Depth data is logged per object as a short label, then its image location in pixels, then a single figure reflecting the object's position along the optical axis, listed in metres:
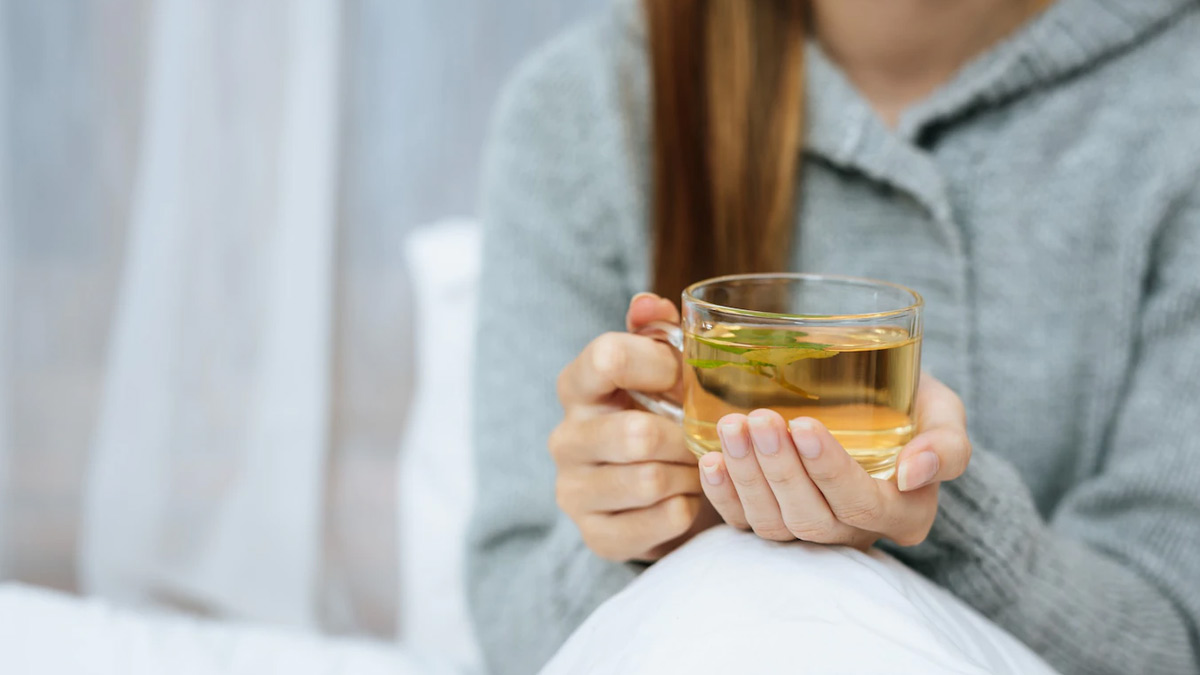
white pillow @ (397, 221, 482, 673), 1.31
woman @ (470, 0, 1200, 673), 0.89
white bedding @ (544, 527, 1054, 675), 0.52
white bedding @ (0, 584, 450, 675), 0.84
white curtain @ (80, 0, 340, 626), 1.54
